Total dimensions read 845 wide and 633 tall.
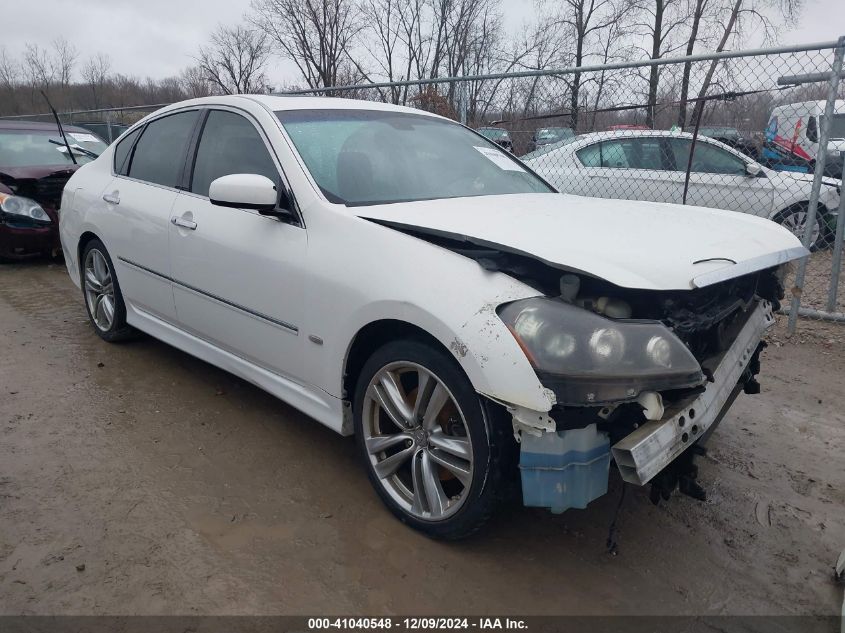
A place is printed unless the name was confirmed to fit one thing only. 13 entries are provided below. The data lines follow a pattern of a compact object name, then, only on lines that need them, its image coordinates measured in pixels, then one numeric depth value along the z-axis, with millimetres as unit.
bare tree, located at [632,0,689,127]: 21969
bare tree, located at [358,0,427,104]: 29703
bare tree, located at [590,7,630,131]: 21344
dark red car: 6973
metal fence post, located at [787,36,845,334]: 4445
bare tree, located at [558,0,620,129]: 23984
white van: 5504
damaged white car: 2051
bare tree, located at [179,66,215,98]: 30548
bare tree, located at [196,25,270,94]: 34281
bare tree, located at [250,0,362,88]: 30328
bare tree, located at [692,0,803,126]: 20566
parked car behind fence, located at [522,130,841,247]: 6543
